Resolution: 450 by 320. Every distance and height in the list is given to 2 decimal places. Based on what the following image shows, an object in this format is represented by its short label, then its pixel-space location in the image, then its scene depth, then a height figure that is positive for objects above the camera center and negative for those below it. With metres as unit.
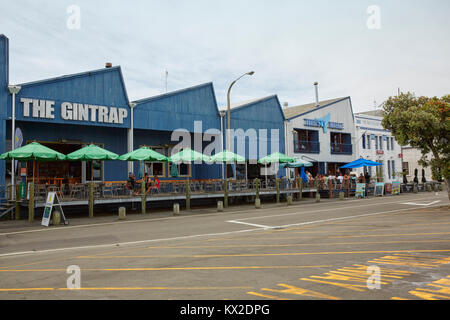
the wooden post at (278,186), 25.33 -0.54
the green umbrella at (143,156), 18.93 +1.29
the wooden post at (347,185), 30.73 -0.69
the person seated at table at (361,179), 31.47 -0.22
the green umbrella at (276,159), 25.30 +1.32
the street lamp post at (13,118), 17.64 +3.17
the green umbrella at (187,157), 21.03 +1.37
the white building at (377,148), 40.12 +3.21
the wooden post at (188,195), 20.91 -0.84
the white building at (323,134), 33.59 +4.24
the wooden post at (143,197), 18.97 -0.85
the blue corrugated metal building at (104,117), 18.84 +3.78
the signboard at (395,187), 32.88 -1.01
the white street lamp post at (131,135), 22.05 +2.77
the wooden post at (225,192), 22.53 -0.81
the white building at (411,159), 53.69 +2.41
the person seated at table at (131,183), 19.20 -0.10
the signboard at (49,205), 14.51 -0.89
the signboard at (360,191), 29.30 -1.15
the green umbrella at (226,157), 22.58 +1.36
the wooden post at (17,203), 16.38 -0.86
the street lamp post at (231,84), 23.28 +6.17
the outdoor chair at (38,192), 16.59 -0.40
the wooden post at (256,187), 24.15 -0.55
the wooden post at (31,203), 15.46 -0.84
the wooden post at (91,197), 17.08 -0.72
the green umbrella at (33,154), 15.50 +1.26
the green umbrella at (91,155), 17.39 +1.30
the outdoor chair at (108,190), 18.45 -0.41
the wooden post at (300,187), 27.11 -0.68
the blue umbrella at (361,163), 32.22 +1.15
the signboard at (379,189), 31.25 -1.10
